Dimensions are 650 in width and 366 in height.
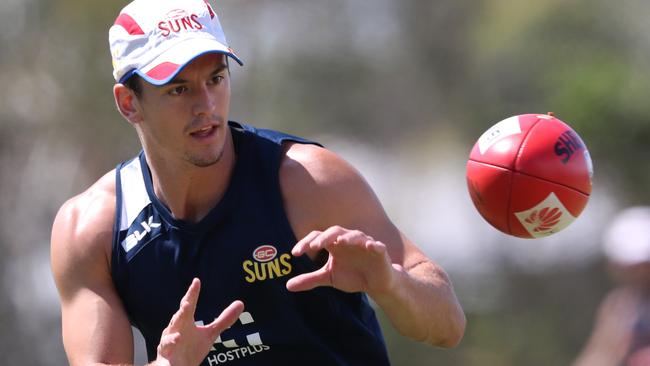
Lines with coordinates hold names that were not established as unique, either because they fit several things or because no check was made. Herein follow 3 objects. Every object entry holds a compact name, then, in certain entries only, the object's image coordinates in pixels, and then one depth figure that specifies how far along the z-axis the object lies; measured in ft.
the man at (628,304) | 65.00
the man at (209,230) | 37.47
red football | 39.50
